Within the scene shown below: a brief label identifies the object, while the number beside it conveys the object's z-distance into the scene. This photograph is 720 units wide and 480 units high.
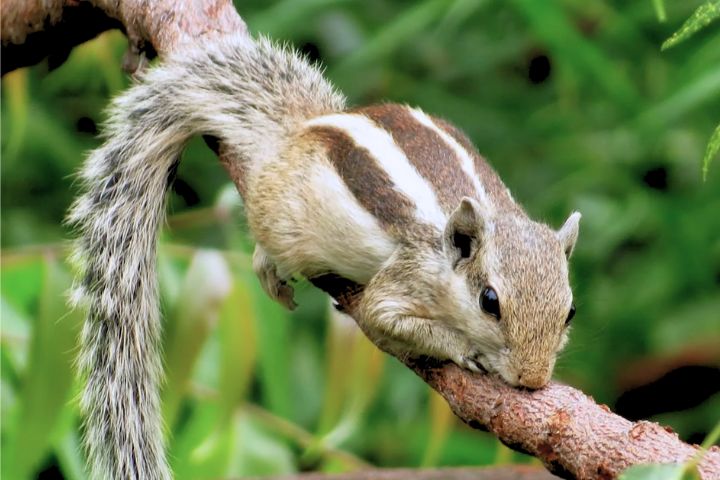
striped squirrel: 4.60
